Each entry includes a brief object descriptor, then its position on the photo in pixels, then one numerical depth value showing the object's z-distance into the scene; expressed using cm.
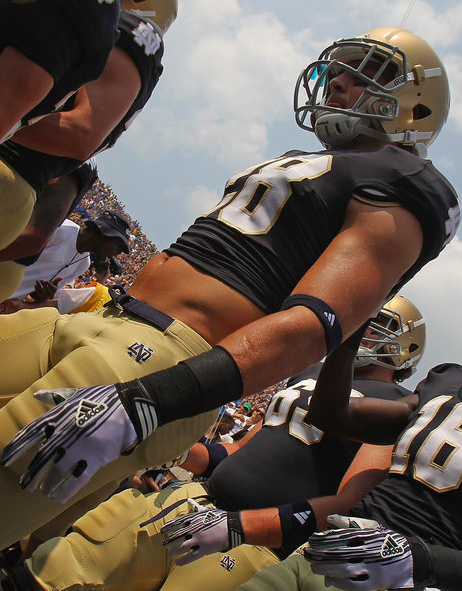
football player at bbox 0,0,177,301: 186
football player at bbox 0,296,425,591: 238
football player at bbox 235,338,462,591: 180
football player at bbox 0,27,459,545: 126
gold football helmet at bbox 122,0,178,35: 275
